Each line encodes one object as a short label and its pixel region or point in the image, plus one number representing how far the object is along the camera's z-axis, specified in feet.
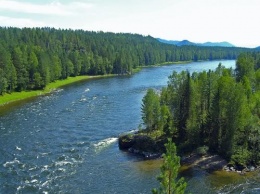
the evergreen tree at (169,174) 96.22
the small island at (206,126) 211.41
